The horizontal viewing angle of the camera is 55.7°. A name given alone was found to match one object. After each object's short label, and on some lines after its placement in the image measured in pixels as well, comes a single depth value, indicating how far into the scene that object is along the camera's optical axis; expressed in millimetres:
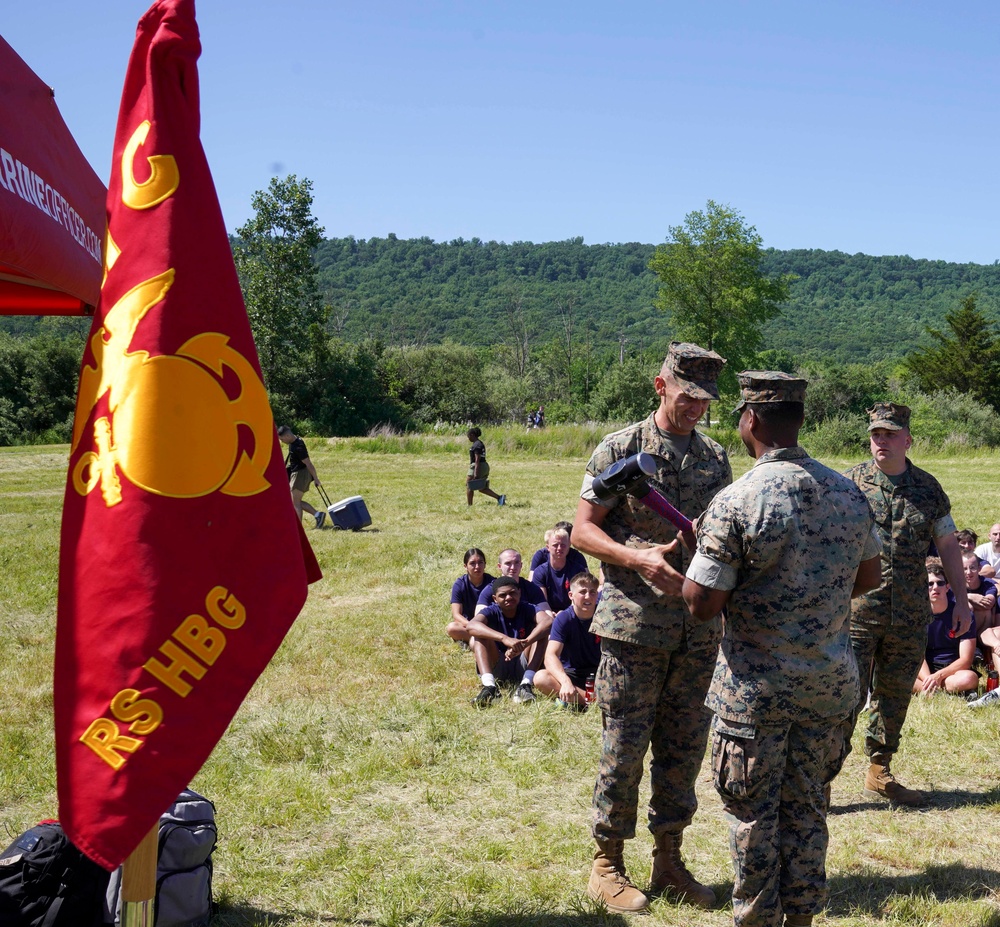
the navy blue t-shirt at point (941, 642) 7324
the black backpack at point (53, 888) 3645
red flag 2258
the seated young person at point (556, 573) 8508
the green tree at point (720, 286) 49938
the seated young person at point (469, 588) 8477
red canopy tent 2844
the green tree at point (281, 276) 45250
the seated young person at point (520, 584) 8077
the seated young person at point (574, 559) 8562
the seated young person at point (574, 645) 7133
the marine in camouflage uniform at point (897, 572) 4902
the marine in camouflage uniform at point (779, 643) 3125
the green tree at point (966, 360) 45531
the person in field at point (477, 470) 17844
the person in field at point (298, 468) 14203
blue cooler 15320
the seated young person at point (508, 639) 7531
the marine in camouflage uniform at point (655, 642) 3754
